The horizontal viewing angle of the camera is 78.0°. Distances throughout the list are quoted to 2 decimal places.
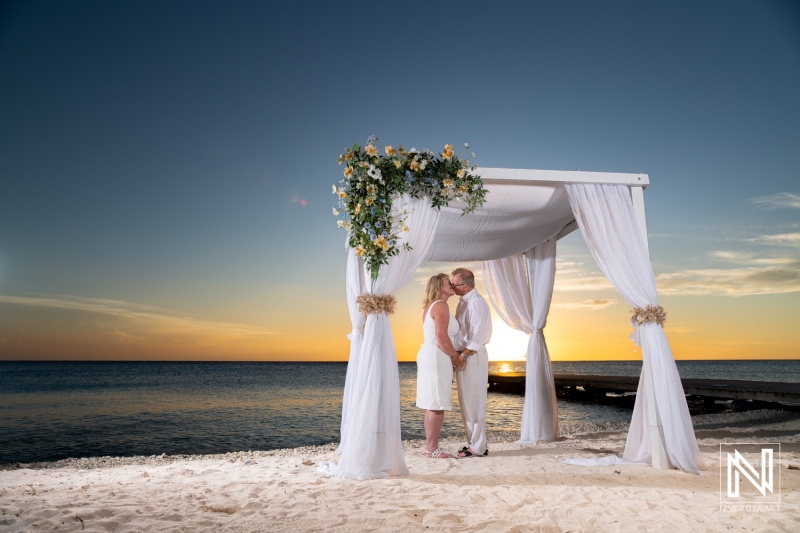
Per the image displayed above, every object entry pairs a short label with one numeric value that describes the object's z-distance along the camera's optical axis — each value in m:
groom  5.64
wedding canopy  4.59
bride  5.41
